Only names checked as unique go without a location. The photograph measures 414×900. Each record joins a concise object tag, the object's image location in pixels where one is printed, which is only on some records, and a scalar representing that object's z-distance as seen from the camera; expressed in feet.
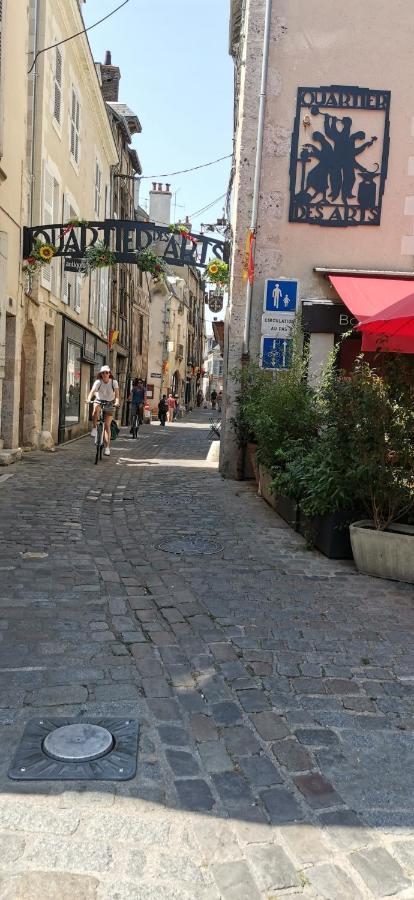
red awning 17.11
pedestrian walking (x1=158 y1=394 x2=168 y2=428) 90.84
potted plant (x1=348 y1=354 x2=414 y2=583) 16.28
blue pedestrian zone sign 33.32
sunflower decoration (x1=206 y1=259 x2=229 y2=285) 35.22
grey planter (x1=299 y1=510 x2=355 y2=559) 18.38
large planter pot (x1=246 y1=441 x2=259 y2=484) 32.01
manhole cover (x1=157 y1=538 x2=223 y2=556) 18.76
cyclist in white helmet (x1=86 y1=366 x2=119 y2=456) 37.68
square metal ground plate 7.93
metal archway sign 37.14
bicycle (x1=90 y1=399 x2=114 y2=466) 37.86
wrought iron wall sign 32.96
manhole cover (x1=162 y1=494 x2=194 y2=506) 26.71
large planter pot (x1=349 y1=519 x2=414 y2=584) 16.37
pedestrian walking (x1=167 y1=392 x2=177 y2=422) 121.39
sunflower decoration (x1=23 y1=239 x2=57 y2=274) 36.35
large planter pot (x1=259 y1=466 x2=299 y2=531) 22.31
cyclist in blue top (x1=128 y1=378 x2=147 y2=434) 61.14
